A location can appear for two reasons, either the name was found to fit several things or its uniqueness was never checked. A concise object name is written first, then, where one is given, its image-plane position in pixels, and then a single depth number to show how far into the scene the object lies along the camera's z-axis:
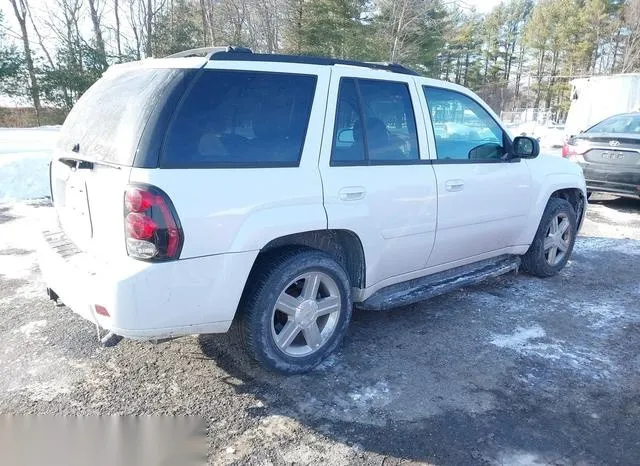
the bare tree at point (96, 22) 22.70
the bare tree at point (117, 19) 25.30
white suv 2.47
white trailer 16.31
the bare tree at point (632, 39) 36.98
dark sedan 7.79
